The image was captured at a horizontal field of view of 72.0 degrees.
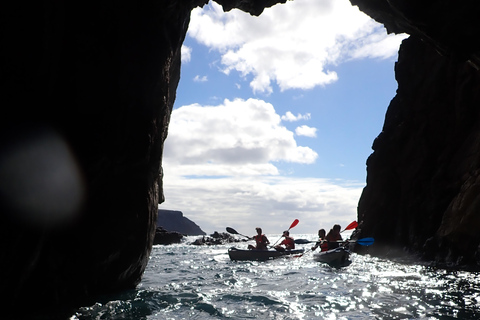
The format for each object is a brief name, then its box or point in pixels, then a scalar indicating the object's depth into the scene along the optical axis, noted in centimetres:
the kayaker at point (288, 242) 2161
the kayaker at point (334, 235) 1916
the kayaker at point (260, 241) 2098
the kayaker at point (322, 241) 1928
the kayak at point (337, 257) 1598
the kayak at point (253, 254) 1917
